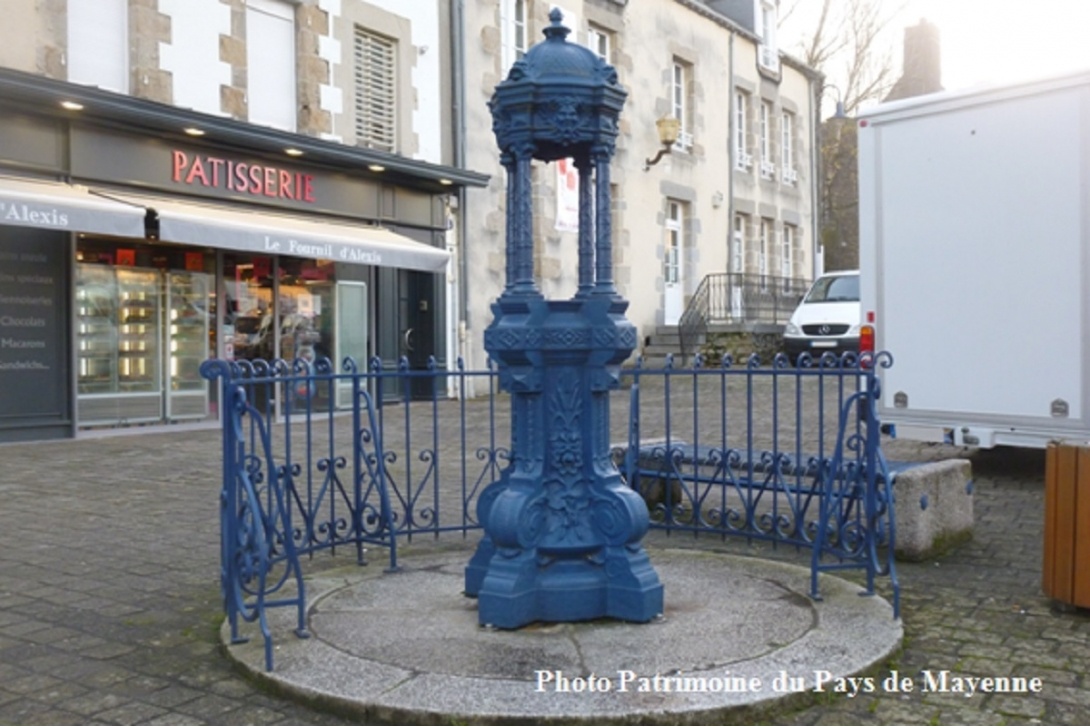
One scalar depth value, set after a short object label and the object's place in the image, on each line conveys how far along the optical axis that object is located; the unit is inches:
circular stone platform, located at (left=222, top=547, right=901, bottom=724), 137.0
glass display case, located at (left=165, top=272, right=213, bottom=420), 523.8
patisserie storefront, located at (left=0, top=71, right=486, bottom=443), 439.2
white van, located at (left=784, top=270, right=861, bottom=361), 708.7
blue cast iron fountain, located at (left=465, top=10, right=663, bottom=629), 175.5
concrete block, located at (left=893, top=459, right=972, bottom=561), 227.5
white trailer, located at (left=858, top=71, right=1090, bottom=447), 298.7
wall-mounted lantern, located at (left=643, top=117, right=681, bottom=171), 776.9
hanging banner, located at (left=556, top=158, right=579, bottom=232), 745.0
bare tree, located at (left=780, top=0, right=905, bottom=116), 1298.0
